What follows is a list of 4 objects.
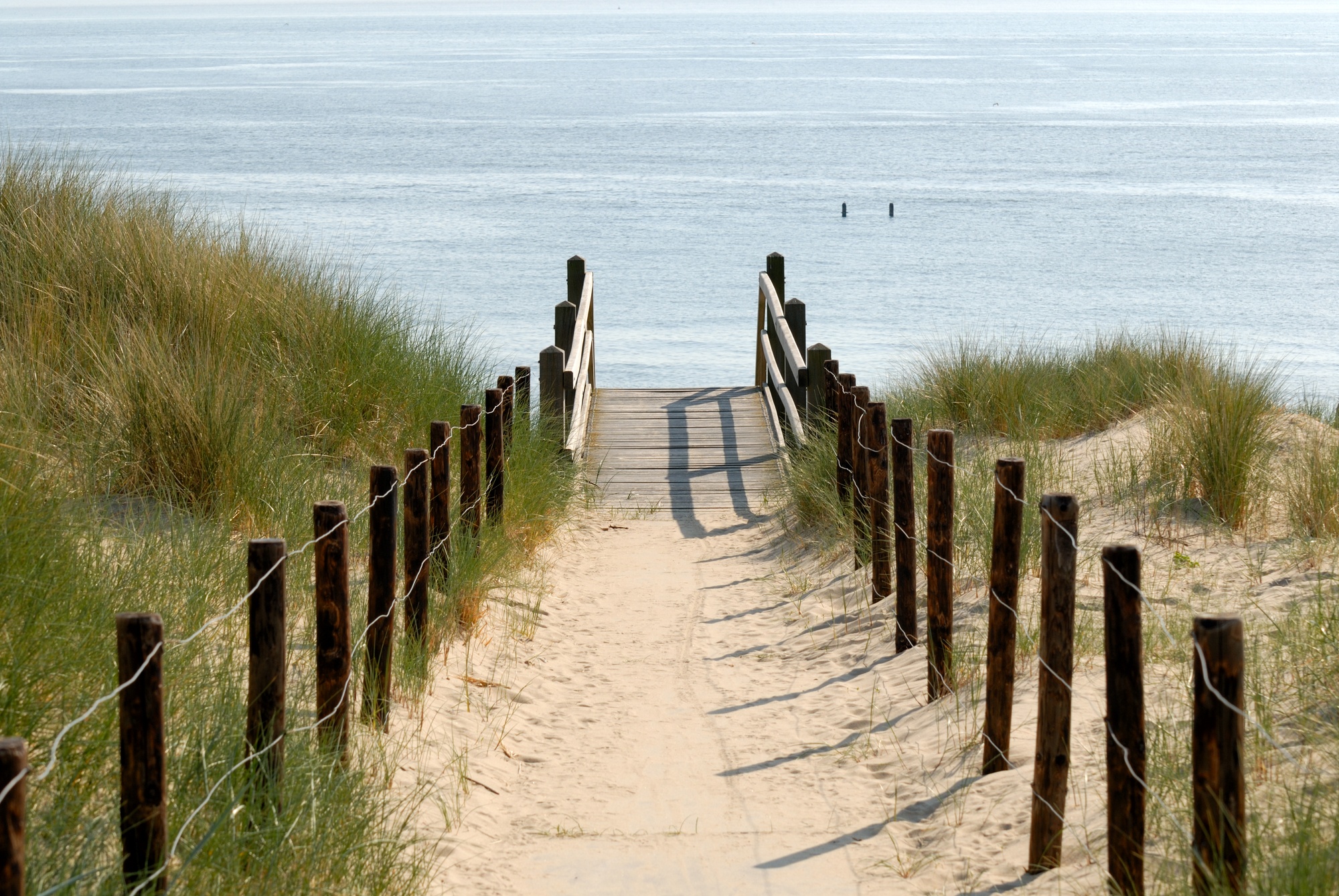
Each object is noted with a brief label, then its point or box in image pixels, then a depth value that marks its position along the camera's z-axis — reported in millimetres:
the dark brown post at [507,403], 16875
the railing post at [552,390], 19391
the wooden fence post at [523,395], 18000
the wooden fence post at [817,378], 19516
